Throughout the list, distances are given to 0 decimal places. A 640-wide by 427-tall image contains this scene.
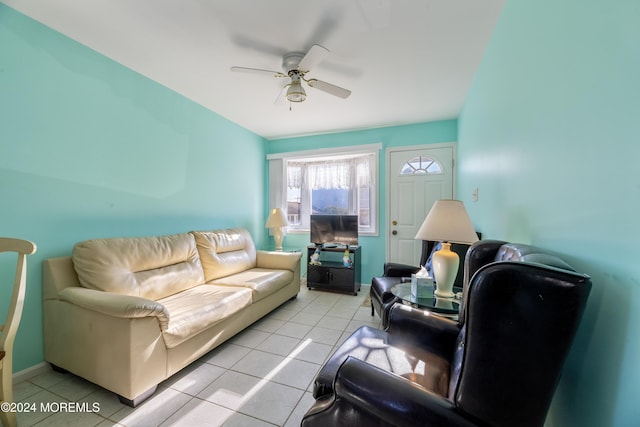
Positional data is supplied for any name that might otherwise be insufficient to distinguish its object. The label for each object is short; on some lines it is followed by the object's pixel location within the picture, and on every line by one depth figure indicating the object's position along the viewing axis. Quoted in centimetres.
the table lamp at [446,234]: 165
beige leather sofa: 151
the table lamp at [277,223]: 397
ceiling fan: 200
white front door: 362
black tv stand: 361
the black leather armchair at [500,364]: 61
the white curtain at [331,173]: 410
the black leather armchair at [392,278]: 216
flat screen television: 384
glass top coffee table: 161
